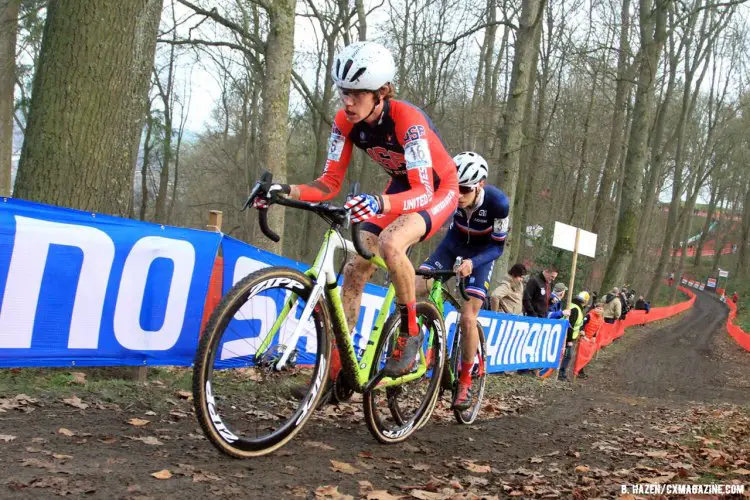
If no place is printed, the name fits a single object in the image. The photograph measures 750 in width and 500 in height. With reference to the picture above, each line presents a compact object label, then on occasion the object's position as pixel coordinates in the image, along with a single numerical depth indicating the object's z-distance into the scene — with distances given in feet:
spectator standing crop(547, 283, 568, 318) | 52.37
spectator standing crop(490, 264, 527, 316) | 39.29
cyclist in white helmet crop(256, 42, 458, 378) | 13.53
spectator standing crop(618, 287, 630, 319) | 82.84
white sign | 47.03
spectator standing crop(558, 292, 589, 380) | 46.91
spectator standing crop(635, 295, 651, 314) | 116.24
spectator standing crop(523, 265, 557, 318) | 44.70
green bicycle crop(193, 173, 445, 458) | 11.53
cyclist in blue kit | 19.58
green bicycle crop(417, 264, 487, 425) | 18.63
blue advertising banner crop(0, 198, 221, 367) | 15.60
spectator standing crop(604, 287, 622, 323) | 75.00
